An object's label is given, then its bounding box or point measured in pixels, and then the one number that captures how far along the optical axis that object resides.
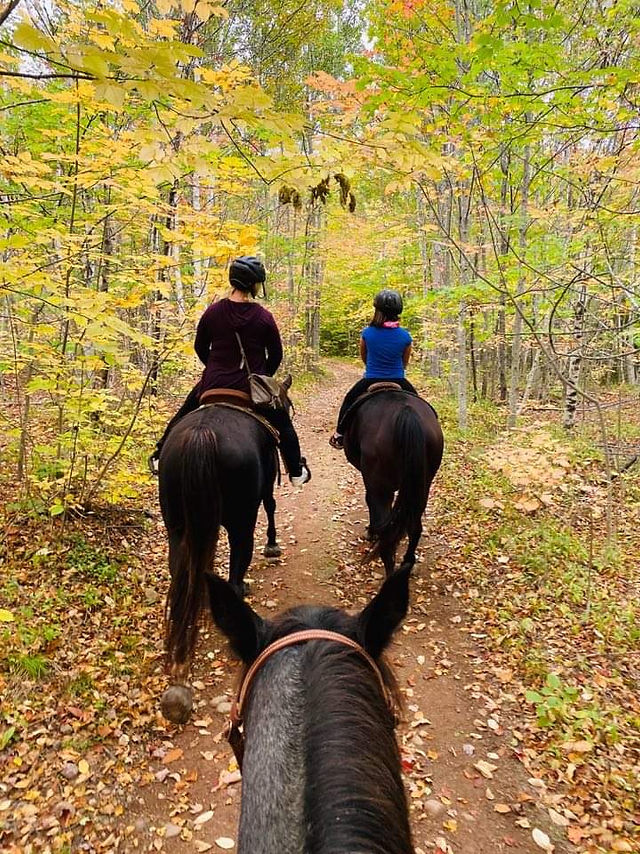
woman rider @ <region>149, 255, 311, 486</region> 4.59
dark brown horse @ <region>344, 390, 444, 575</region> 5.12
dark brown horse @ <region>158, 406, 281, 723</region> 3.78
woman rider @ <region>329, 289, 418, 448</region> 5.92
